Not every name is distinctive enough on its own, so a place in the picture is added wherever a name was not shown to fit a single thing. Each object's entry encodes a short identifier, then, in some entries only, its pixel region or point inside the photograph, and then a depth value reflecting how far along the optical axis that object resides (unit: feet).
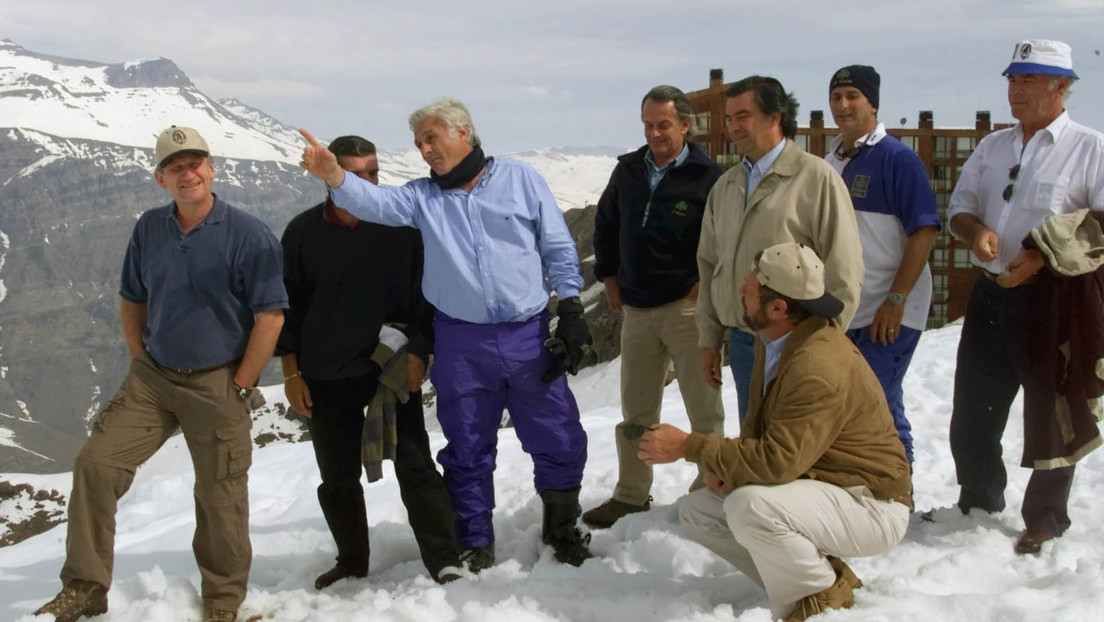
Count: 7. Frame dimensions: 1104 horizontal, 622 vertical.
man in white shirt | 15.25
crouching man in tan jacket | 12.08
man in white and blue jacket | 16.31
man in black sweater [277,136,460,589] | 16.21
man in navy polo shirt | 14.37
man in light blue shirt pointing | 16.02
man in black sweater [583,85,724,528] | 17.83
